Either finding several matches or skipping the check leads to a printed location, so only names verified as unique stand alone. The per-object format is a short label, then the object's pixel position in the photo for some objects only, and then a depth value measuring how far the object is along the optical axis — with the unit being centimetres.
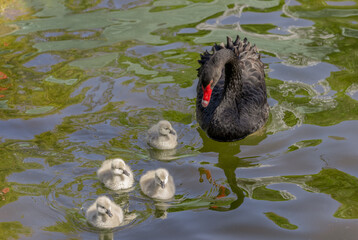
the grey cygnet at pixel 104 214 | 591
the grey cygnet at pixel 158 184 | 637
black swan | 795
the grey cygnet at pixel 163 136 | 736
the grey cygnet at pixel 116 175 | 650
